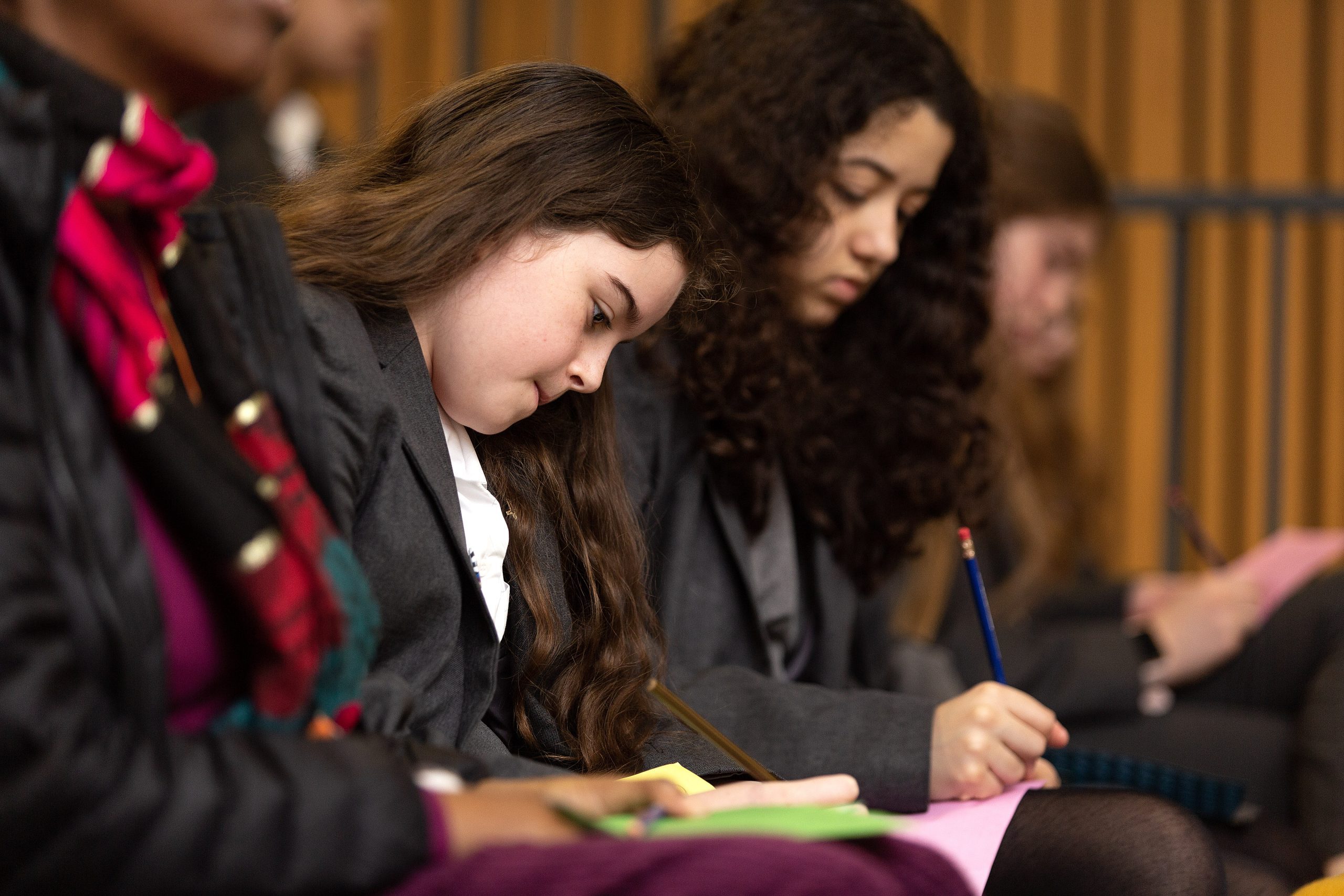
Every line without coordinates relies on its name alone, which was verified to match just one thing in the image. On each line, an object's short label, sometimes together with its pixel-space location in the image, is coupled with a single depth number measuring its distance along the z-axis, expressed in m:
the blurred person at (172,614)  3.47
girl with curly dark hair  3.97
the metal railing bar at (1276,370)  5.42
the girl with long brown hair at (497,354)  3.71
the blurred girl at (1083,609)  4.21
